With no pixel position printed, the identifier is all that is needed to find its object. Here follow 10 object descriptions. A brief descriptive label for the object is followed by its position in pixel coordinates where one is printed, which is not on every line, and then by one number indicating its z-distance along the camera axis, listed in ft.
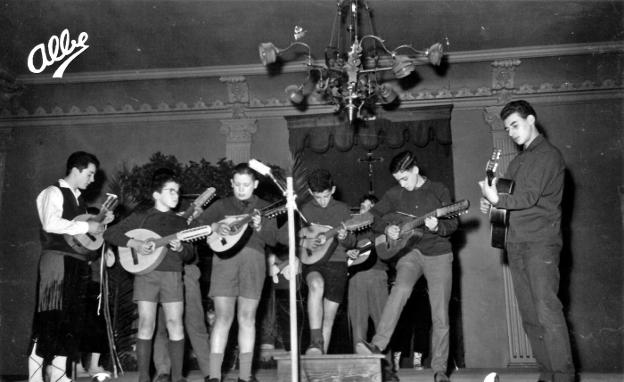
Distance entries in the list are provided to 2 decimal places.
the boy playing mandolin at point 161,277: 15.35
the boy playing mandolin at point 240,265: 14.99
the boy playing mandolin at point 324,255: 16.16
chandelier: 17.35
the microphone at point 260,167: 11.94
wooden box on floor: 14.52
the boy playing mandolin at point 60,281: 15.38
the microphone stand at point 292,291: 10.80
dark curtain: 27.78
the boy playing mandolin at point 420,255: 15.30
